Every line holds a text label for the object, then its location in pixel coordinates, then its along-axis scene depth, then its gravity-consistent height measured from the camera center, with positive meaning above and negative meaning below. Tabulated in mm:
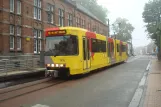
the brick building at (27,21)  15061 +3342
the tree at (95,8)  51418 +13910
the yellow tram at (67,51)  10010 +163
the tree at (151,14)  39201 +9136
